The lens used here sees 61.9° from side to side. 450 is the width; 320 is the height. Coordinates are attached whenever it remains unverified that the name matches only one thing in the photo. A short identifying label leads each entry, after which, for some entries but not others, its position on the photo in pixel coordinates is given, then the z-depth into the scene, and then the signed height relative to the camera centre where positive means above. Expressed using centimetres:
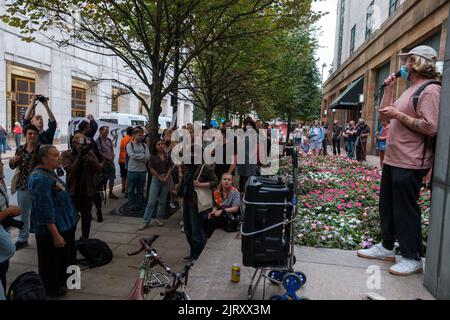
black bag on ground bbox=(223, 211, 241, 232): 495 -126
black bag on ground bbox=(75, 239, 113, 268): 541 -184
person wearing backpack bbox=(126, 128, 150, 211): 832 -82
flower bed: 492 -127
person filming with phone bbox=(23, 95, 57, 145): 611 +1
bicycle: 279 -118
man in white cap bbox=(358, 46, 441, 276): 350 -11
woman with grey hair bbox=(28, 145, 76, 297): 418 -111
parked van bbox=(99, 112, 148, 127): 2426 +51
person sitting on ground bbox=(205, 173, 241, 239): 514 -106
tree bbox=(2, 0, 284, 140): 833 +263
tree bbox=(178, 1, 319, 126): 966 +268
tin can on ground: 357 -136
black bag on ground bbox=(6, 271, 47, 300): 283 -129
